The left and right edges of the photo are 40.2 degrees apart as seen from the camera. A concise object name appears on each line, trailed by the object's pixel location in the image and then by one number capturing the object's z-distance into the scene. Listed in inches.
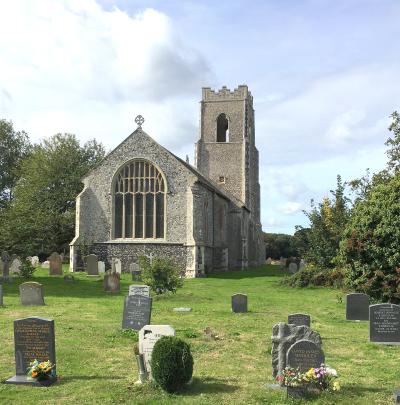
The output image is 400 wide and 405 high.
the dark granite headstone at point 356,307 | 576.4
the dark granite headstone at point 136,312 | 479.8
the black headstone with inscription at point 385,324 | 452.1
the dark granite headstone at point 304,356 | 299.3
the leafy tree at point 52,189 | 1631.4
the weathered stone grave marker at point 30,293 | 638.5
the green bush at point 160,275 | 737.6
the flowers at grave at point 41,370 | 314.5
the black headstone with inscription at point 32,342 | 333.1
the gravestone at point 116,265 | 1098.1
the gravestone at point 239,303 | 610.5
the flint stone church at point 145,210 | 1224.2
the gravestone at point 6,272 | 955.8
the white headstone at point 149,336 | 327.9
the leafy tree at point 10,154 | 1972.2
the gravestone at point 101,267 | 1153.7
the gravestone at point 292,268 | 1341.0
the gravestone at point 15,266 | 1122.0
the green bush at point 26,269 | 1005.8
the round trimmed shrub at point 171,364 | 300.7
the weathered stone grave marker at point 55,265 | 1122.0
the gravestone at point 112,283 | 817.1
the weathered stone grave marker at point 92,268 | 1104.2
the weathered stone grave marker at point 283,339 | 327.0
